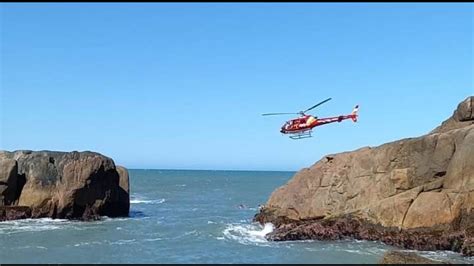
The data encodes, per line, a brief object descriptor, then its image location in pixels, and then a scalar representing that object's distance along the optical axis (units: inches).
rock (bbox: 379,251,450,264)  714.0
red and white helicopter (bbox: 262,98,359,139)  1571.1
